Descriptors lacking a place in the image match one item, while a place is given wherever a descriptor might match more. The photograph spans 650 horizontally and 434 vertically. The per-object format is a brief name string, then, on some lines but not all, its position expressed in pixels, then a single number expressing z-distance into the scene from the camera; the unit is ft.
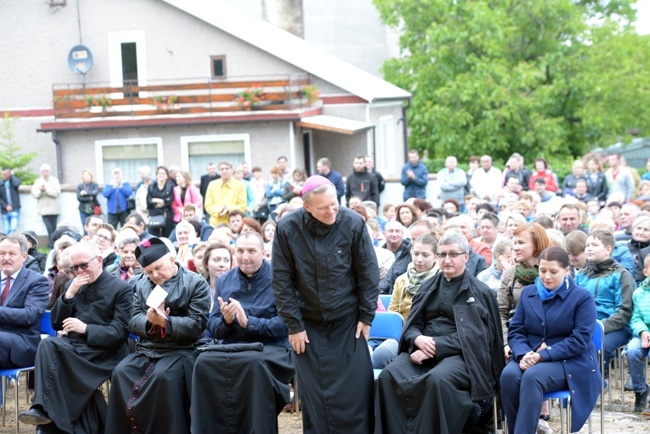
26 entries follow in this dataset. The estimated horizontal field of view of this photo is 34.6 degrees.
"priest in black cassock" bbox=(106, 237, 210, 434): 25.41
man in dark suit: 27.91
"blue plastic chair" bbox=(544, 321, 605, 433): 23.67
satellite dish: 80.84
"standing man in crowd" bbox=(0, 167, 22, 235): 67.15
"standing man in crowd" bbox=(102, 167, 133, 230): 63.46
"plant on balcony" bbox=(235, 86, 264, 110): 76.64
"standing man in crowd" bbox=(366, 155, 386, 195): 59.82
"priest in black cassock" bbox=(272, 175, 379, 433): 23.43
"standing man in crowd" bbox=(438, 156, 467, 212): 60.59
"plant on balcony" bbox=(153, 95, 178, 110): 77.00
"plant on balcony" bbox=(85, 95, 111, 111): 77.20
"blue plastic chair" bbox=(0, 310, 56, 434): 27.78
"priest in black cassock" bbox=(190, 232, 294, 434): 24.91
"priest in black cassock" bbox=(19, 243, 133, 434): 26.68
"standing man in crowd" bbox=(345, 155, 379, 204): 58.59
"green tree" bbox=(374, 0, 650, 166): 91.40
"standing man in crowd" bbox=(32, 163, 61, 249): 66.69
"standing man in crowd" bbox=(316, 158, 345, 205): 56.59
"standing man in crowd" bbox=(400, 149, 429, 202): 62.28
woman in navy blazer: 23.43
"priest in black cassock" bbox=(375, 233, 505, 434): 23.62
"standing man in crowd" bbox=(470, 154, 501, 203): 60.34
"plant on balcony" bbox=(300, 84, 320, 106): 77.66
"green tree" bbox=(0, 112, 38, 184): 77.61
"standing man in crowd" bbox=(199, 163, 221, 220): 60.03
